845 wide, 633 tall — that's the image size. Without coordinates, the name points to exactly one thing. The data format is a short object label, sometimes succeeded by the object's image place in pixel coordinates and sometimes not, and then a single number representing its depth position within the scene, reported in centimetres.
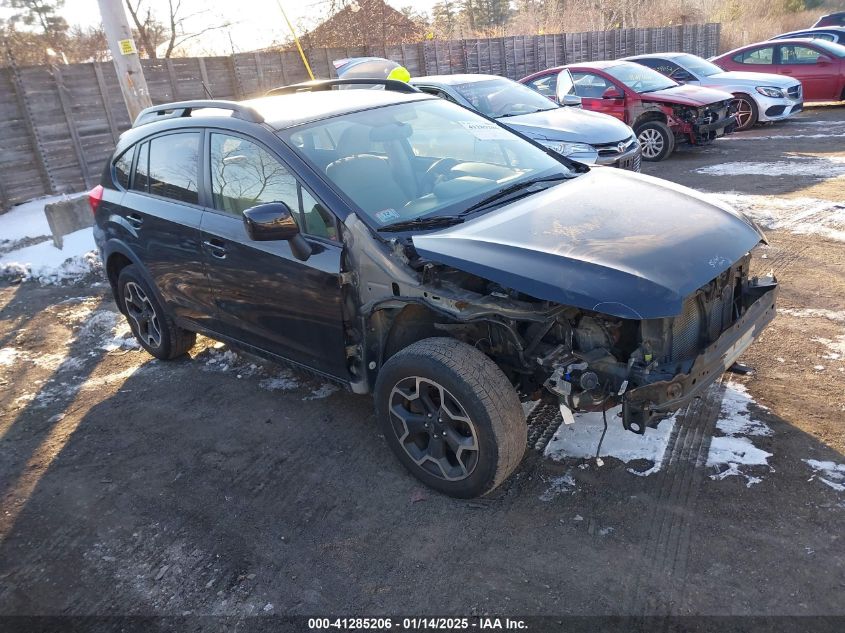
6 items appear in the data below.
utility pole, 736
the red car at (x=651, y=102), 1041
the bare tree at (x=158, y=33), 1994
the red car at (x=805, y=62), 1388
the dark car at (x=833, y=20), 2584
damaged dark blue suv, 285
